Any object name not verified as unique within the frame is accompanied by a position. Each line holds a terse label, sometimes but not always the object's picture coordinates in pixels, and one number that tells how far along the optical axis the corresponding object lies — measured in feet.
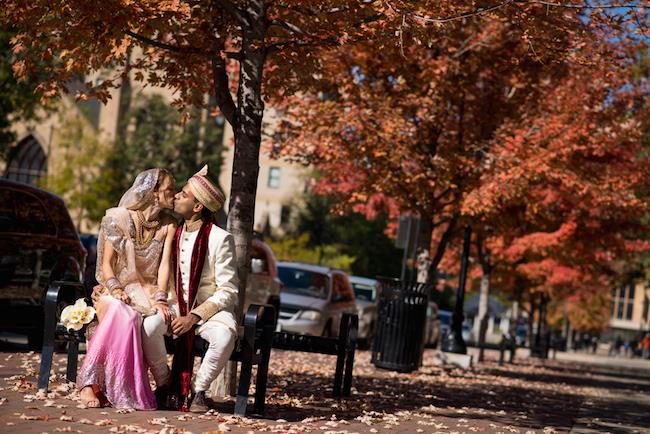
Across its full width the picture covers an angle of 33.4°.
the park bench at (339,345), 30.71
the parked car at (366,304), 85.46
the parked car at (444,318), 149.05
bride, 24.26
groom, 25.41
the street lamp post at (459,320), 69.36
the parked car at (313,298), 69.31
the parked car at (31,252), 38.58
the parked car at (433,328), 110.42
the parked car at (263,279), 61.41
